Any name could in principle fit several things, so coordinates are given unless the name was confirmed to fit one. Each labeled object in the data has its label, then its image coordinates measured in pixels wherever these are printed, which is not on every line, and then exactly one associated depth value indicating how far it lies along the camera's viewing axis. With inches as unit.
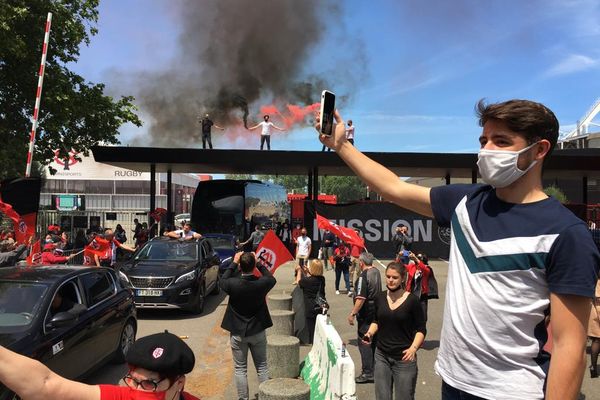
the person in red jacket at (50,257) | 417.4
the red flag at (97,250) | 487.8
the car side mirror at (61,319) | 207.6
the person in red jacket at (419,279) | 310.8
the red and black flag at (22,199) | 351.3
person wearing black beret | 75.4
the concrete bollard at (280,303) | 378.3
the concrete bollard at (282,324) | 324.8
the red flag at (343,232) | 370.9
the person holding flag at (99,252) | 486.3
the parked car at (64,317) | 199.9
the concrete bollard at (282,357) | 256.8
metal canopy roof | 778.2
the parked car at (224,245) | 613.2
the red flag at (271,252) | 352.8
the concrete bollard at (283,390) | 184.9
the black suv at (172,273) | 401.7
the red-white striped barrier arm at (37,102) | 354.9
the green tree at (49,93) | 619.5
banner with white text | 801.6
